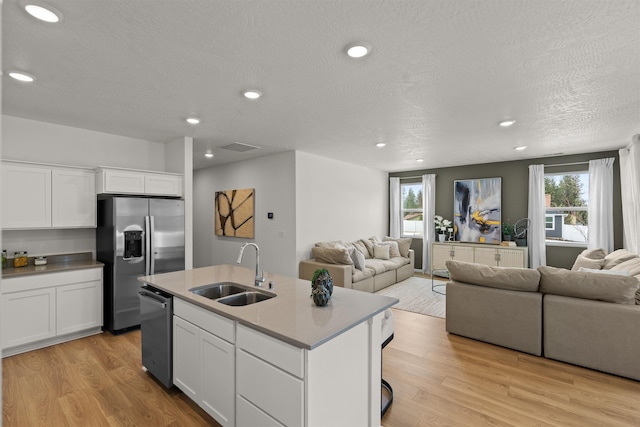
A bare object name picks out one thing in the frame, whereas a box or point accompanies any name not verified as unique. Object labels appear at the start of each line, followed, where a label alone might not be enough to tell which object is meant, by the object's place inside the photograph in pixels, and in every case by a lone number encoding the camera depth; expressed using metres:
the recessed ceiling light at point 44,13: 1.89
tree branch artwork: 6.09
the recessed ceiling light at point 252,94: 2.97
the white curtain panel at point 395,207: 8.04
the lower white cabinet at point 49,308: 3.32
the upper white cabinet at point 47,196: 3.44
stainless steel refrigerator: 3.85
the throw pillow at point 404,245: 7.07
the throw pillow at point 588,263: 4.23
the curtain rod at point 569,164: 5.76
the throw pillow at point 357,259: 5.44
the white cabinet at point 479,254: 5.95
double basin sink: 2.64
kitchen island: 1.82
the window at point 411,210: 7.89
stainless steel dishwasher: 2.69
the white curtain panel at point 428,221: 7.43
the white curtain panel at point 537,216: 6.07
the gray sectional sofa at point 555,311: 2.95
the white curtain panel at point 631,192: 4.31
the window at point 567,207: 5.87
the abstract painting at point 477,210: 6.63
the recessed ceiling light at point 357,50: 2.23
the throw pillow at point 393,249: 6.84
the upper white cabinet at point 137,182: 3.91
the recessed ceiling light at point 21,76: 2.60
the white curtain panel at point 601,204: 5.43
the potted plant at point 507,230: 6.39
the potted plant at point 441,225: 7.01
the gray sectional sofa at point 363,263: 5.17
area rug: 4.77
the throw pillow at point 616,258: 4.02
